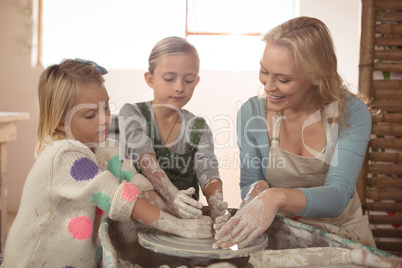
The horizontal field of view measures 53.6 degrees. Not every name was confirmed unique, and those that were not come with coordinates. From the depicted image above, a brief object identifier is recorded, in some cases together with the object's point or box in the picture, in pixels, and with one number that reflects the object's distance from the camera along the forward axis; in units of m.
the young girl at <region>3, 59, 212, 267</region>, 0.97
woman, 1.16
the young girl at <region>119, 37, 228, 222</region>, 1.49
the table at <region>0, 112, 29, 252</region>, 2.17
